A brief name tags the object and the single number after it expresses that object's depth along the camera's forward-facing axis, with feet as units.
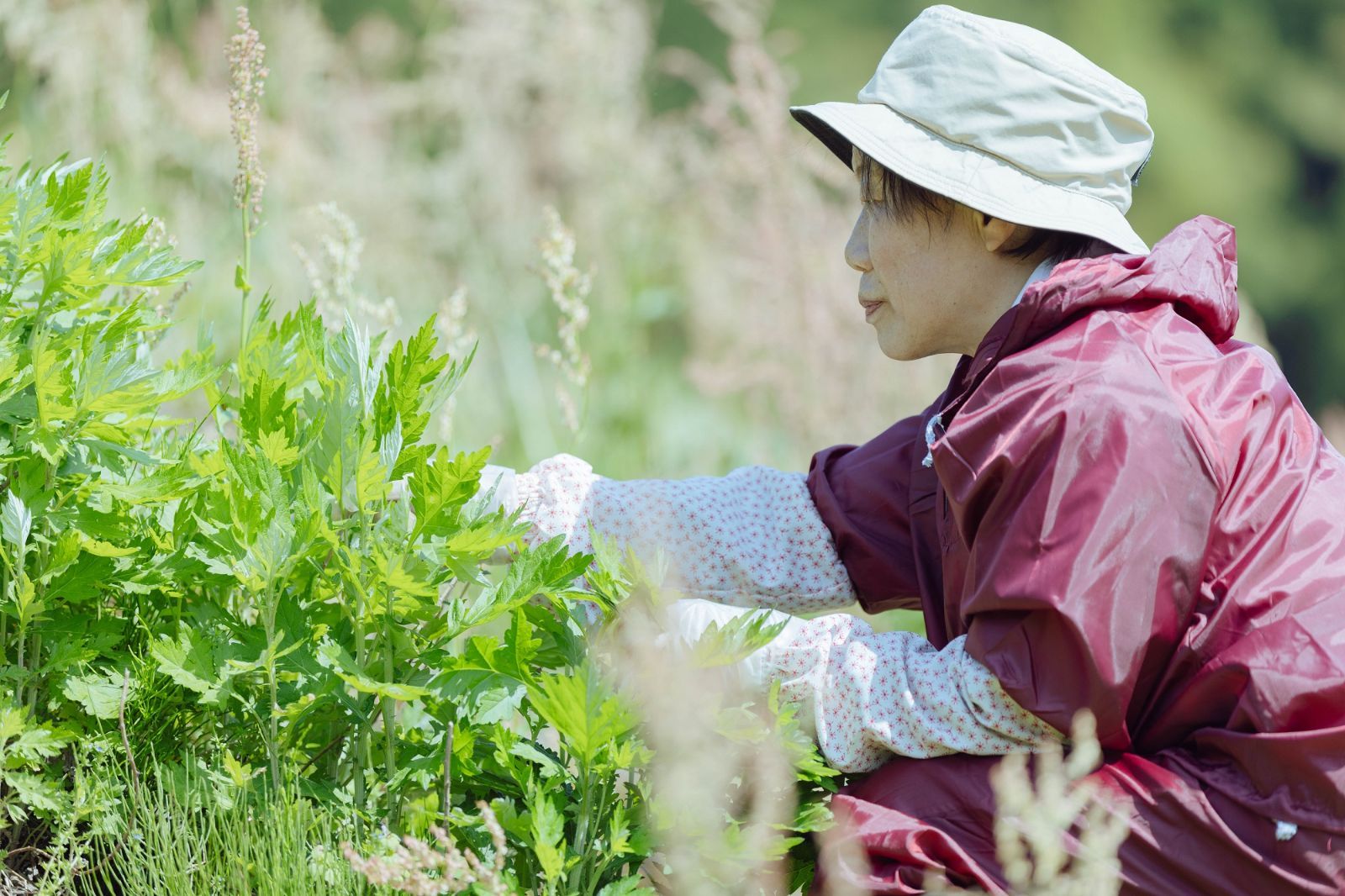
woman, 15.56
